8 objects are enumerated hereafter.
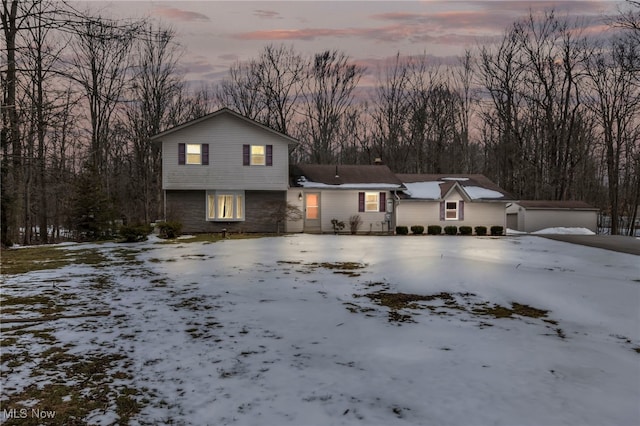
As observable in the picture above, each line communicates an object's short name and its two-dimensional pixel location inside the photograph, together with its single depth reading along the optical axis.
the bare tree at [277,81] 36.91
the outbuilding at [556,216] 26.47
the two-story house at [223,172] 20.98
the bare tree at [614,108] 29.41
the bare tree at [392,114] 39.38
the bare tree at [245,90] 37.75
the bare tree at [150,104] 31.75
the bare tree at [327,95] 38.34
